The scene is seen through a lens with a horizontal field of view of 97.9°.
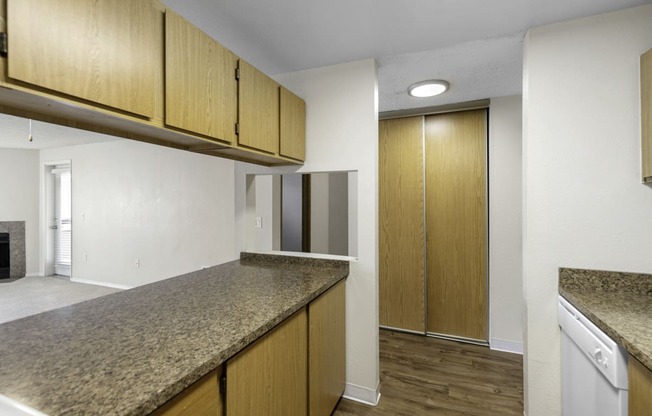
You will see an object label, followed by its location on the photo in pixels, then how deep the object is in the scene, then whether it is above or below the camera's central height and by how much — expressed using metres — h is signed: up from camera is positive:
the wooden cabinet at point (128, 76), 0.78 +0.47
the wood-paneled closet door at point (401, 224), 3.01 -0.18
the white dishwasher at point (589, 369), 1.09 -0.73
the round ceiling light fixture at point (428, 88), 2.40 +1.04
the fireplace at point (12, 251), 5.41 -0.81
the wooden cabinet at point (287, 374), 0.86 -0.67
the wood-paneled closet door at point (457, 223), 2.82 -0.16
